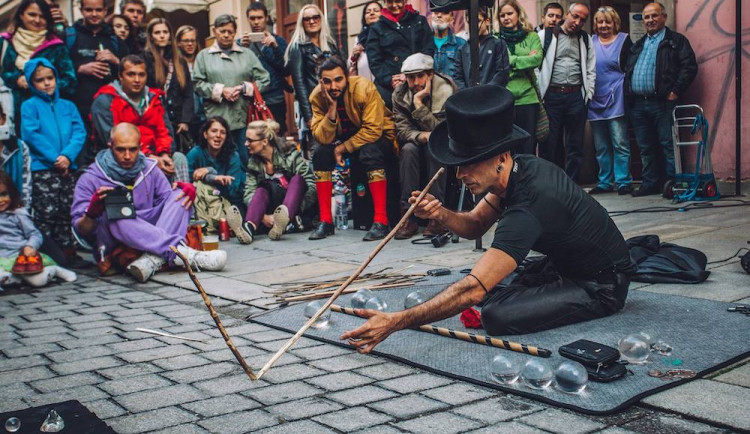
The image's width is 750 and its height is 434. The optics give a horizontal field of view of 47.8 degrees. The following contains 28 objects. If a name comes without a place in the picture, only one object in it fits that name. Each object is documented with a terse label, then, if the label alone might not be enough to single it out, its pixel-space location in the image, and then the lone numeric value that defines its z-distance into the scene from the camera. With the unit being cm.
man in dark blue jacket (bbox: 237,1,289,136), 947
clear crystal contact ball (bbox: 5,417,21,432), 300
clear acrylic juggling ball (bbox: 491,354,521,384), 335
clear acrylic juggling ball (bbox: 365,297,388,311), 471
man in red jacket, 766
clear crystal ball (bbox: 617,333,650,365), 353
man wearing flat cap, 765
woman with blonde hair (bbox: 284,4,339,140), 911
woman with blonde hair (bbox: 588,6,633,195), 962
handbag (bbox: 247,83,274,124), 908
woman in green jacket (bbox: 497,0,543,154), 862
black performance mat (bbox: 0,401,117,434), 300
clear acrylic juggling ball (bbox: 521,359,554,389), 327
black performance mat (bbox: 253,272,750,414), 322
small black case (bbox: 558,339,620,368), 339
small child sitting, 632
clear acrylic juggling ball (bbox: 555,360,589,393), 320
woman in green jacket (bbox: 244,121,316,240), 866
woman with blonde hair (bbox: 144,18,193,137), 873
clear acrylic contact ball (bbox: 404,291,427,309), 461
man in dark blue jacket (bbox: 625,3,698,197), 898
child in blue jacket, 729
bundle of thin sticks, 526
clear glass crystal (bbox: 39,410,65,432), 299
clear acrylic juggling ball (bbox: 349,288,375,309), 484
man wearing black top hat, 362
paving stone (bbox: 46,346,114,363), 413
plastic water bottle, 886
